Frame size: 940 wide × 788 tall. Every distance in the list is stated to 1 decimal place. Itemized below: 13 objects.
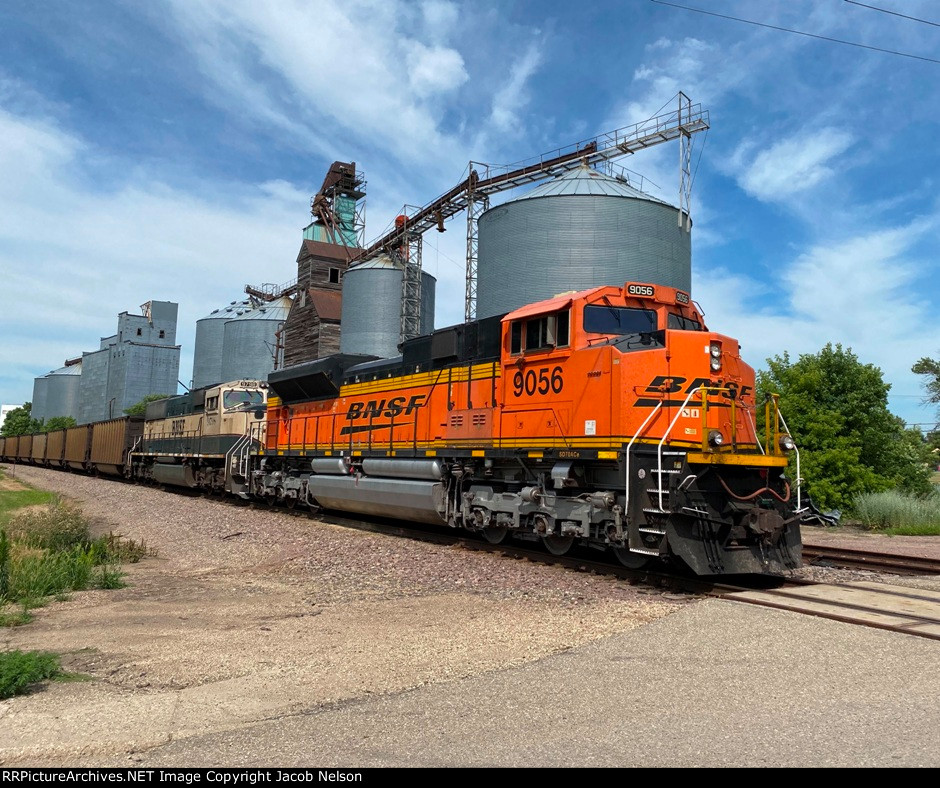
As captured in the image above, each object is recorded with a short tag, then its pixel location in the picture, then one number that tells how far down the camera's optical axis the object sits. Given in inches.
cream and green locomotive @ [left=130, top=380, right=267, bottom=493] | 808.9
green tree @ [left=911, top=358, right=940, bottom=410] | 1138.0
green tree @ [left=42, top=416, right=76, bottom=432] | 3722.0
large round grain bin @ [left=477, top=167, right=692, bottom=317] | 1226.0
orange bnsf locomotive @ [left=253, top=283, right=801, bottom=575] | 325.1
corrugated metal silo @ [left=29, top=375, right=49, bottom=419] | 4524.1
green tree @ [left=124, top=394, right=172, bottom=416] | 3066.7
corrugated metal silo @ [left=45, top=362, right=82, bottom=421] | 4325.8
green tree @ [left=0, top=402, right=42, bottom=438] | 4175.7
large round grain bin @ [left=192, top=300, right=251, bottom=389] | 2728.8
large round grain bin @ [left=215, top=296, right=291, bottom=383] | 2416.3
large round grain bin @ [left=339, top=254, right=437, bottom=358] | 1711.4
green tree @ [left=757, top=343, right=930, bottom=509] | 689.0
